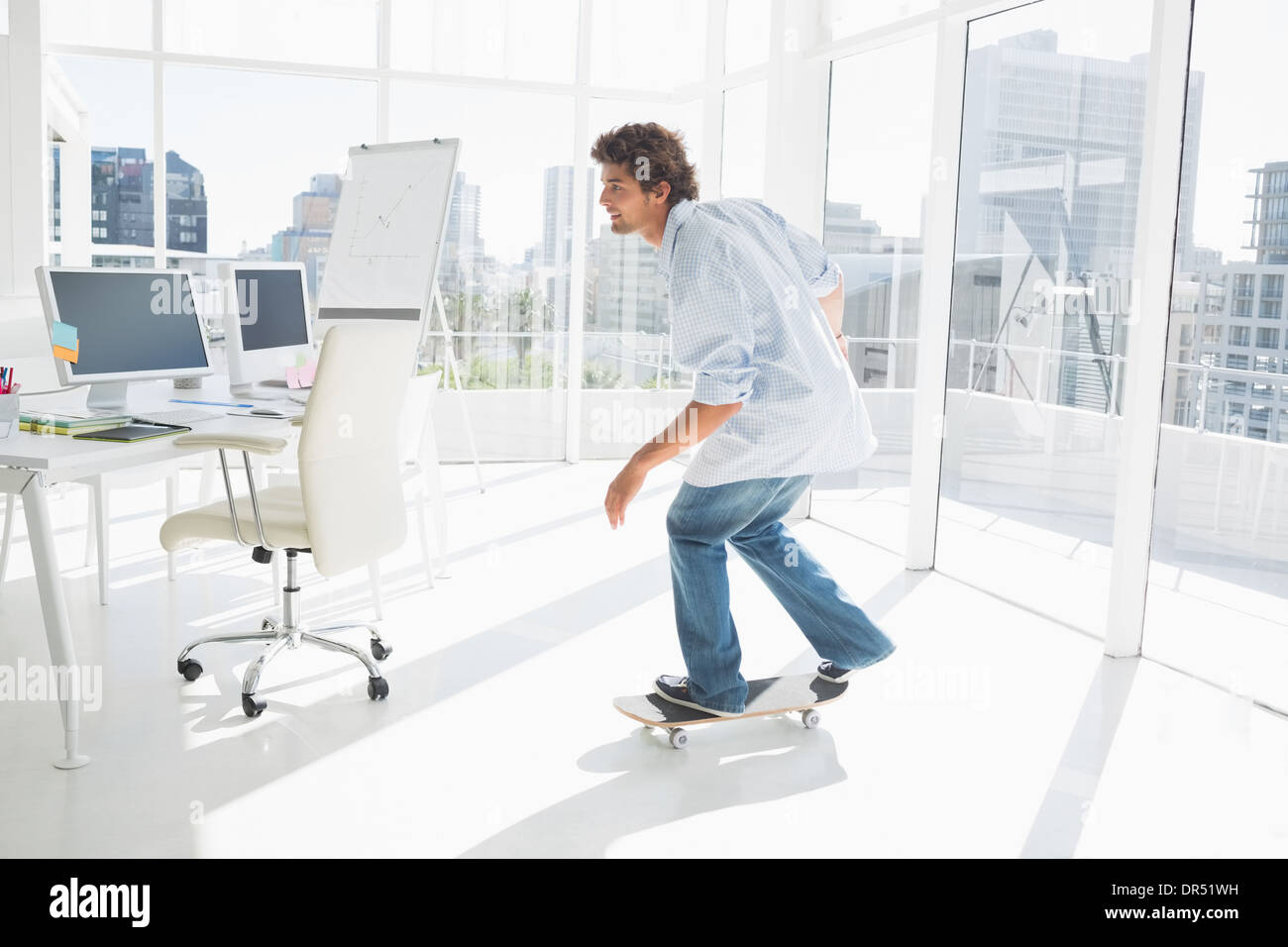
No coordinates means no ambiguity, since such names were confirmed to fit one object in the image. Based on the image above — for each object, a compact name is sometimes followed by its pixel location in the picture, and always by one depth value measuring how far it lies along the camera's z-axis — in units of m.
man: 2.64
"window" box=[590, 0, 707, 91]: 7.37
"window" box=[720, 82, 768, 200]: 6.73
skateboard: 2.95
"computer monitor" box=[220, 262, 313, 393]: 4.02
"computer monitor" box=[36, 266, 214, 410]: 3.30
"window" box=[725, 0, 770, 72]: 6.55
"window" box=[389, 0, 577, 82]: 7.00
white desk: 2.70
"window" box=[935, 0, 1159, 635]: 3.94
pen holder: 3.00
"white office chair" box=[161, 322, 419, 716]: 3.01
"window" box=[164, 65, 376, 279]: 6.67
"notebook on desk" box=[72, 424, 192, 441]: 2.99
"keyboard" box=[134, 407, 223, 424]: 3.30
